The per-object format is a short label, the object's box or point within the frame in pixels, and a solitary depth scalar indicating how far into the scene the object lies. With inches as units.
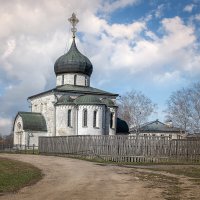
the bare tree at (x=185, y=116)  1994.0
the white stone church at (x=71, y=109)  1958.7
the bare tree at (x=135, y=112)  2372.0
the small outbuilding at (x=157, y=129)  3278.5
